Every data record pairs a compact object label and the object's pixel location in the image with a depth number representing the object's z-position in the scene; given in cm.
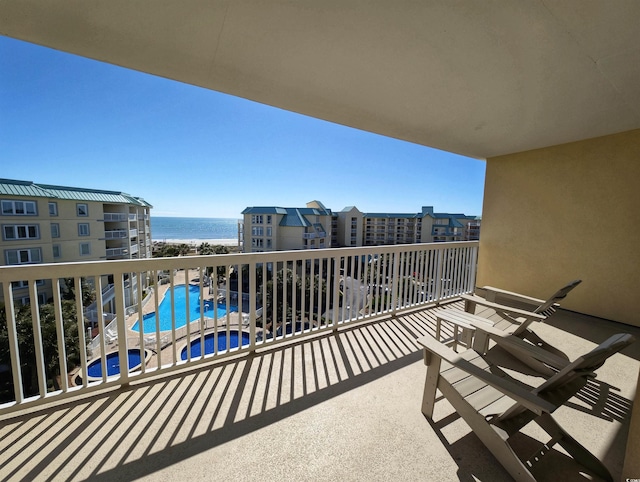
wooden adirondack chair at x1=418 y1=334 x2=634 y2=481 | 108
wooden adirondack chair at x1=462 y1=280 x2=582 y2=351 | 214
